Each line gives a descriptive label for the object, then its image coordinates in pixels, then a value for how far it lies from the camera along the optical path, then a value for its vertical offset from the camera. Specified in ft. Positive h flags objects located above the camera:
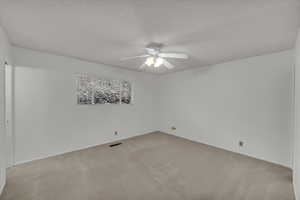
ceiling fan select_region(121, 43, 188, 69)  7.29 +2.54
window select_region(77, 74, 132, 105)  10.72 +0.68
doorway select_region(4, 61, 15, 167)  7.42 -1.13
